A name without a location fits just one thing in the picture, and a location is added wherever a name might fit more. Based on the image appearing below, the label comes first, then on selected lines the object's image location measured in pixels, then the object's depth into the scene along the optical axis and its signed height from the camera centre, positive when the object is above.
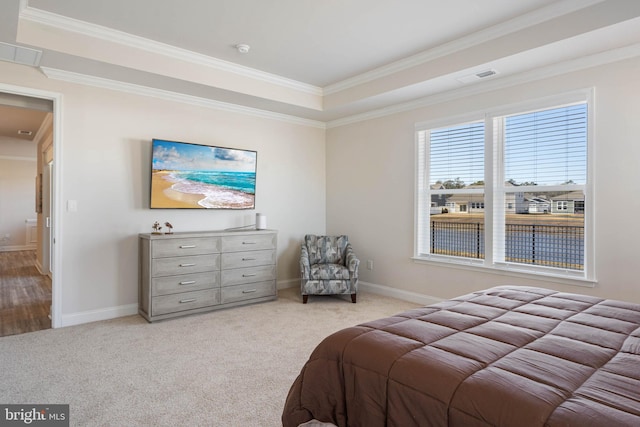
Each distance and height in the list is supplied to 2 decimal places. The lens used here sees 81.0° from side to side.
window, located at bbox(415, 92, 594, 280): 3.54 +0.23
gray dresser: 3.97 -0.69
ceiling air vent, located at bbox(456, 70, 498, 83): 3.72 +1.39
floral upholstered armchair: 4.72 -0.84
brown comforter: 1.15 -0.57
